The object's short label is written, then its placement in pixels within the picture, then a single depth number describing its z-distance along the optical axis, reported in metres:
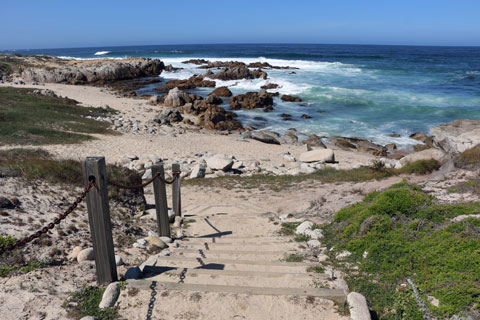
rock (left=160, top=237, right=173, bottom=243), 6.53
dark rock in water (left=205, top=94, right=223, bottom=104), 32.59
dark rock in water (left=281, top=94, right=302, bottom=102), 35.78
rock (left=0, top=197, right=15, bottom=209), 6.04
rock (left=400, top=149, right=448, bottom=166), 13.09
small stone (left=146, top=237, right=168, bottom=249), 6.18
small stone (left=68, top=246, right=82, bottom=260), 5.09
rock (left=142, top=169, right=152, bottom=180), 13.04
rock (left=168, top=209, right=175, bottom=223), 8.04
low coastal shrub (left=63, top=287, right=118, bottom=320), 3.81
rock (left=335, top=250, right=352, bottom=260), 5.72
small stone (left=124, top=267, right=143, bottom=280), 4.51
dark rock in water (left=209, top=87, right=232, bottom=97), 38.03
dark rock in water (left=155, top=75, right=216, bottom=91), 43.88
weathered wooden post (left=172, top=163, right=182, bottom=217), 7.94
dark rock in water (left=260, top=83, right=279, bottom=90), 42.53
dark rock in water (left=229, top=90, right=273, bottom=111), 32.81
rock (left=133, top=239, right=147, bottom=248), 6.07
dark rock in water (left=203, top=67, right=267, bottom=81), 50.31
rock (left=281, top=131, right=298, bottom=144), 22.48
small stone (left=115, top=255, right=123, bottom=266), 5.13
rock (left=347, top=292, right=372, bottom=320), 3.71
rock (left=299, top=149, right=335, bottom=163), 16.52
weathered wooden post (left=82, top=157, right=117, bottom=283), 4.07
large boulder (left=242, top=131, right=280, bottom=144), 21.86
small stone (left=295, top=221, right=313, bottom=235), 7.24
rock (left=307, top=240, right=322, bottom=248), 6.41
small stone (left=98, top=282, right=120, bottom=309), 3.97
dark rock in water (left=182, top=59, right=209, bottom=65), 72.06
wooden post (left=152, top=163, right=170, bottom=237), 6.36
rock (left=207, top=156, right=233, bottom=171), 14.38
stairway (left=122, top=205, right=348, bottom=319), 4.07
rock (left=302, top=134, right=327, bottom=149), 21.78
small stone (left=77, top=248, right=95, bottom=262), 5.02
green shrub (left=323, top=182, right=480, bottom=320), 3.99
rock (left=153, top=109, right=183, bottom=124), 25.56
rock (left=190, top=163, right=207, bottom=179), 13.78
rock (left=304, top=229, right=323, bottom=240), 6.79
